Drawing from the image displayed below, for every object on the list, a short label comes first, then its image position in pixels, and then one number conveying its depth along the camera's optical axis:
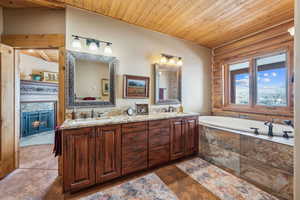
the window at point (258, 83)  2.62
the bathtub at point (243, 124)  2.03
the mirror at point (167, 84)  2.87
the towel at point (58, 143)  1.72
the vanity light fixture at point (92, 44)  2.09
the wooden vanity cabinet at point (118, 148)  1.64
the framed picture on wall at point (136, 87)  2.54
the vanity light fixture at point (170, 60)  2.88
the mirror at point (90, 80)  2.10
